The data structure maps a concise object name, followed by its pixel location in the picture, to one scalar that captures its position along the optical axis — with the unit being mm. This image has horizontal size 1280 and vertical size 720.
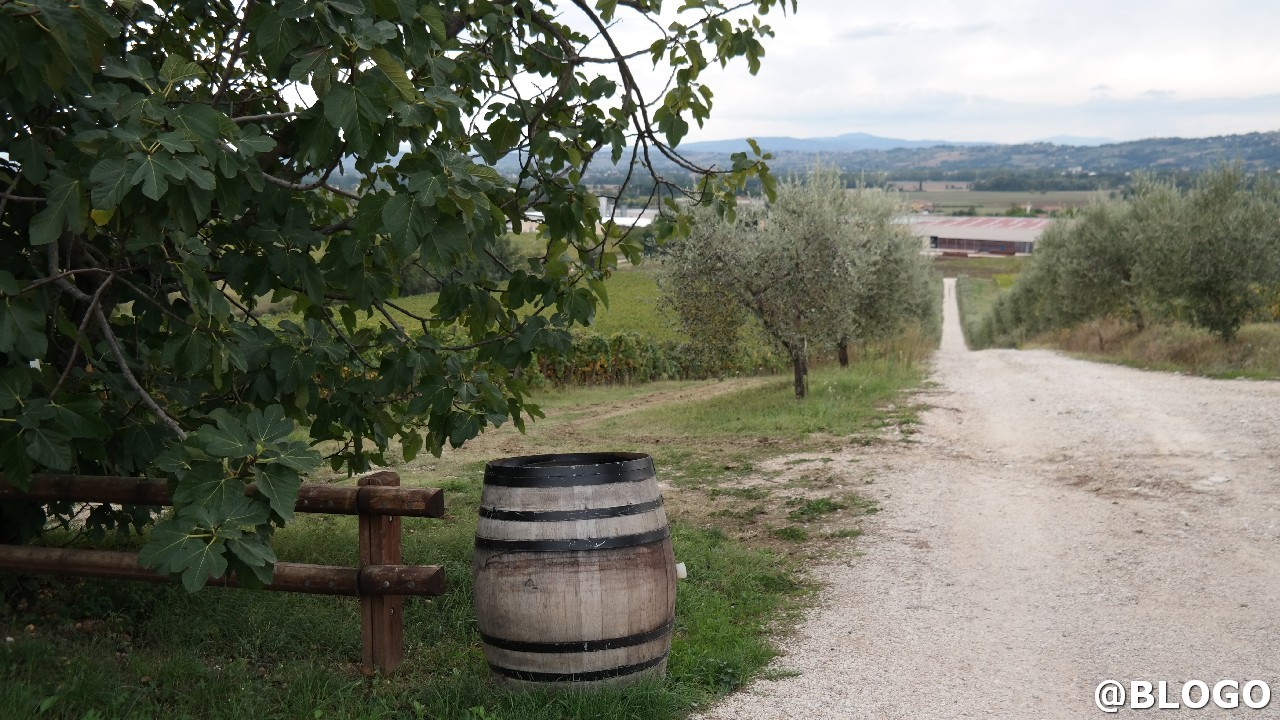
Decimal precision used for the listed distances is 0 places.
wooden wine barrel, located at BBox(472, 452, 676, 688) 4312
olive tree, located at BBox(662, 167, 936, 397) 16609
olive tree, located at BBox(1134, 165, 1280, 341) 22156
